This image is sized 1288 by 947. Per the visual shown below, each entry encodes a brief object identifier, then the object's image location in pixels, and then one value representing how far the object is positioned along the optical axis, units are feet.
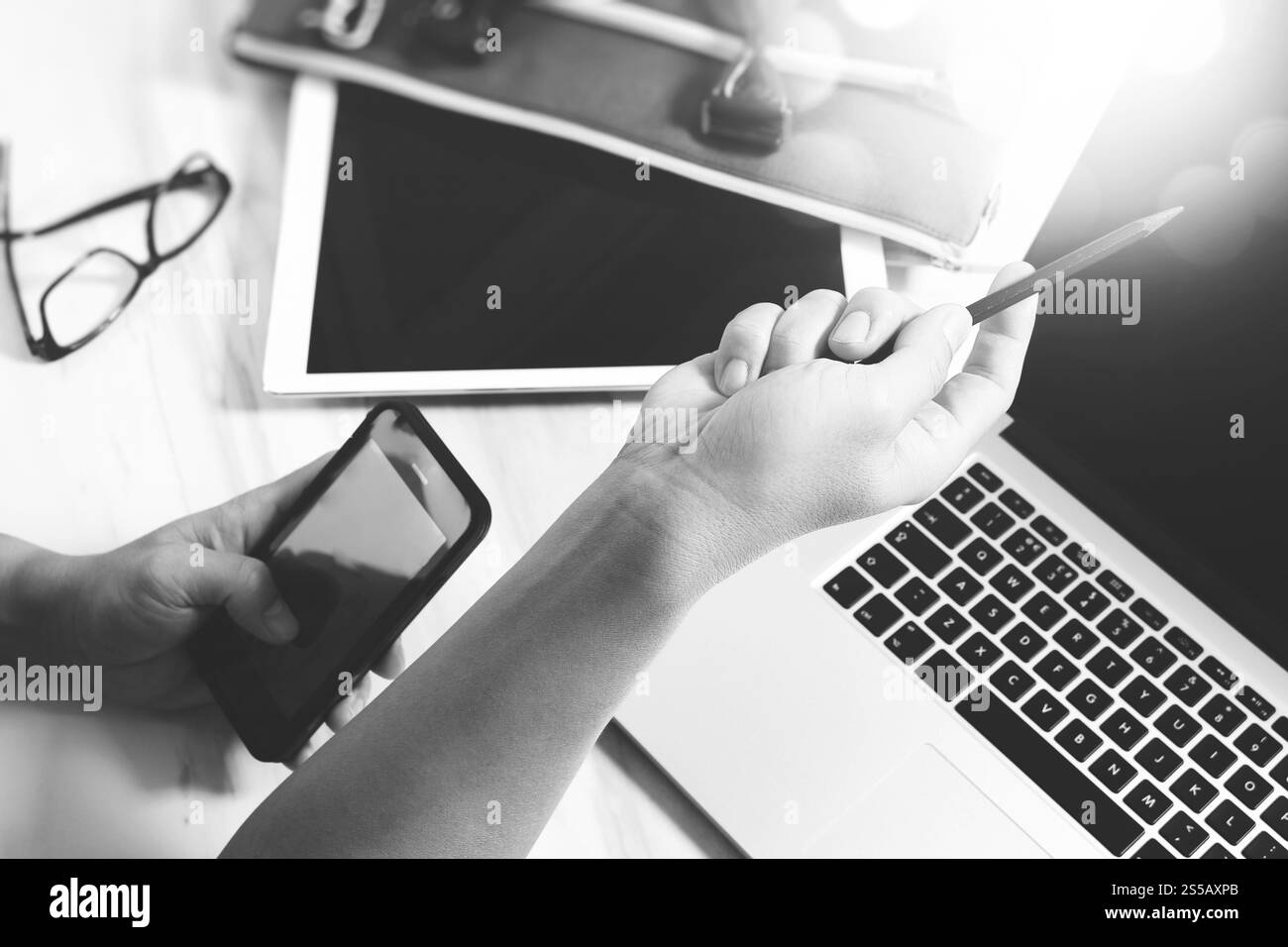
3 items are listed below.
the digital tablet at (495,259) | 2.07
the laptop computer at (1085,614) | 1.70
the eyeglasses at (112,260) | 2.23
